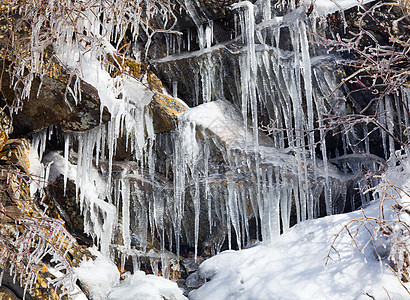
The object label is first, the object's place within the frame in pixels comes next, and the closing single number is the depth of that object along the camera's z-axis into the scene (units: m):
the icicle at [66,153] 5.20
